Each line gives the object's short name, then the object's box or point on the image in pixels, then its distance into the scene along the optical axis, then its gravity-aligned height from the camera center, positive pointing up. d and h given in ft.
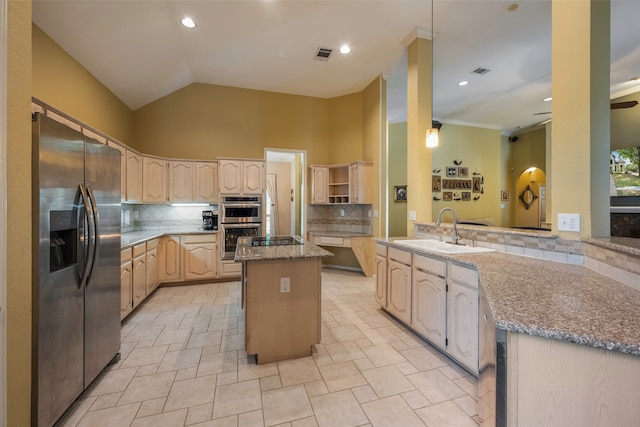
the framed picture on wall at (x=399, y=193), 21.35 +1.72
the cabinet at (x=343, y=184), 15.88 +1.96
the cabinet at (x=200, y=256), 14.07 -2.27
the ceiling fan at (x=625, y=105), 14.30 +6.06
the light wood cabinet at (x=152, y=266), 11.83 -2.40
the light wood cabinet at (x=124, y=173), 11.46 +1.81
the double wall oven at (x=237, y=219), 14.71 -0.28
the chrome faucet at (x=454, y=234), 8.77 -0.66
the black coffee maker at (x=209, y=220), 15.24 -0.33
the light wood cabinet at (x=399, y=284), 8.76 -2.44
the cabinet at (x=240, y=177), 14.83 +2.15
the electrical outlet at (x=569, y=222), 5.67 -0.17
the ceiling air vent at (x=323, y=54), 12.63 +7.90
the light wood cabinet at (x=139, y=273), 10.32 -2.41
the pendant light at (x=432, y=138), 9.32 +2.72
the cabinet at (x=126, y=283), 9.24 -2.51
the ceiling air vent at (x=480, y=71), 14.26 +7.85
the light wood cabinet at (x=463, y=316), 6.26 -2.53
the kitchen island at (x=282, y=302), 7.18 -2.47
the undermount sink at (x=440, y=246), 7.72 -1.05
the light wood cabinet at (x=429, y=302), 7.26 -2.57
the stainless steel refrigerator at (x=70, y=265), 4.56 -1.05
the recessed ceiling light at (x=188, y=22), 10.48 +7.76
